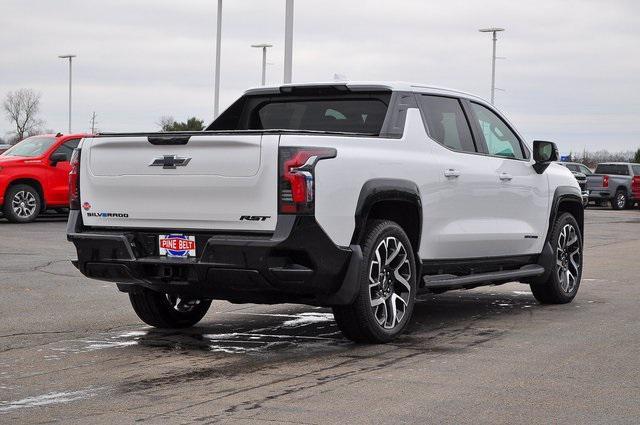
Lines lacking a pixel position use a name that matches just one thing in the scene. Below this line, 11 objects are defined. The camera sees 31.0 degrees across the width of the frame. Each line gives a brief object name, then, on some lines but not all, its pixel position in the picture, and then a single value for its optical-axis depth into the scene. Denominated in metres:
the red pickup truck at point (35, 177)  22.77
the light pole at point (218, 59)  38.02
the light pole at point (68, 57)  70.31
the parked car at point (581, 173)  40.81
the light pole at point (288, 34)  26.55
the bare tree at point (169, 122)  69.16
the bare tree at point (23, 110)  92.50
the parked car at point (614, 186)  41.91
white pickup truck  7.39
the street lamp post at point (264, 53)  57.16
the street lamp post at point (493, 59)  60.03
